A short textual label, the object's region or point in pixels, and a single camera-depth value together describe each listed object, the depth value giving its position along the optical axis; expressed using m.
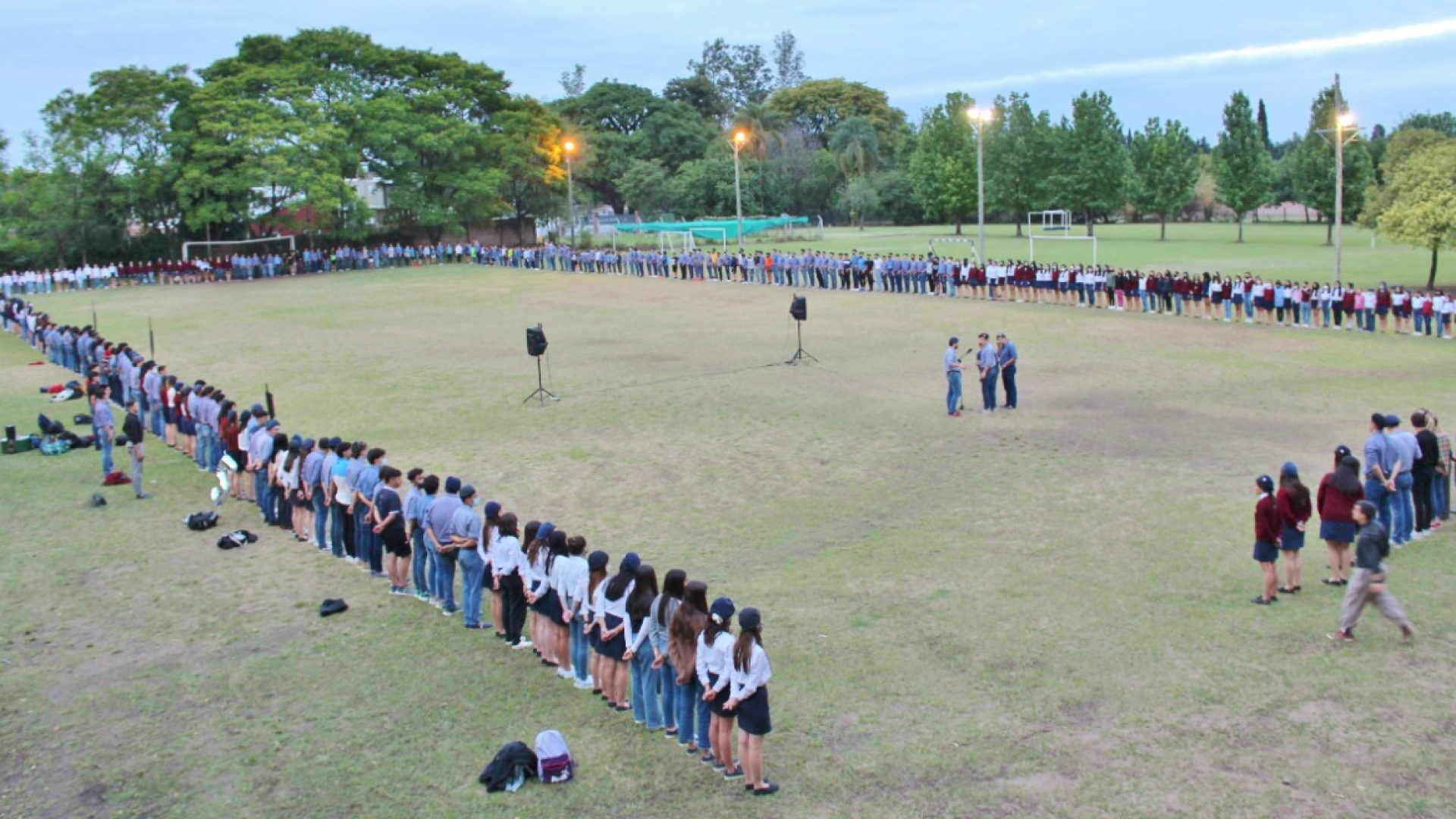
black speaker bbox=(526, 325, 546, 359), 21.72
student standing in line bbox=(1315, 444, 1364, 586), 11.37
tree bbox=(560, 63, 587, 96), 124.91
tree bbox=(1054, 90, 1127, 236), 67.19
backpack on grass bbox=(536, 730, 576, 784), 8.36
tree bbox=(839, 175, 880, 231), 84.12
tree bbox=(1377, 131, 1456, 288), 35.41
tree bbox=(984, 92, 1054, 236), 70.06
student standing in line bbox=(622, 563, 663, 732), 8.93
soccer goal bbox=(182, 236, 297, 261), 61.94
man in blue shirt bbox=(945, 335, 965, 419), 20.80
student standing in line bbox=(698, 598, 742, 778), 8.11
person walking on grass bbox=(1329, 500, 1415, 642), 9.95
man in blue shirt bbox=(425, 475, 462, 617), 11.60
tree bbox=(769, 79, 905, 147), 103.62
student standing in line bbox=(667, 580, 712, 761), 8.49
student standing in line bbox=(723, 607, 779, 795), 7.96
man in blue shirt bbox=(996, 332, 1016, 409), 21.09
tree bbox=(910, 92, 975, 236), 72.00
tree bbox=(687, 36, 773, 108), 130.50
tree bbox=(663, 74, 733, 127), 108.25
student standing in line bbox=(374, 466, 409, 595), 12.29
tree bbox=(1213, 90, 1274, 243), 68.81
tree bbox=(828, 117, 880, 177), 89.31
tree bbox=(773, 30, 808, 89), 134.00
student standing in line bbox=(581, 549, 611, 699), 9.37
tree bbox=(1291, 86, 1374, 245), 62.81
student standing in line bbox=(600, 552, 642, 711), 9.21
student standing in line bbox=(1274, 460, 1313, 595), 11.07
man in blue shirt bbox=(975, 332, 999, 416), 20.89
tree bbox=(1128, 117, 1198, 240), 72.56
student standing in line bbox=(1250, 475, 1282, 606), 11.15
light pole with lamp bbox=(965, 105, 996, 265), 38.94
